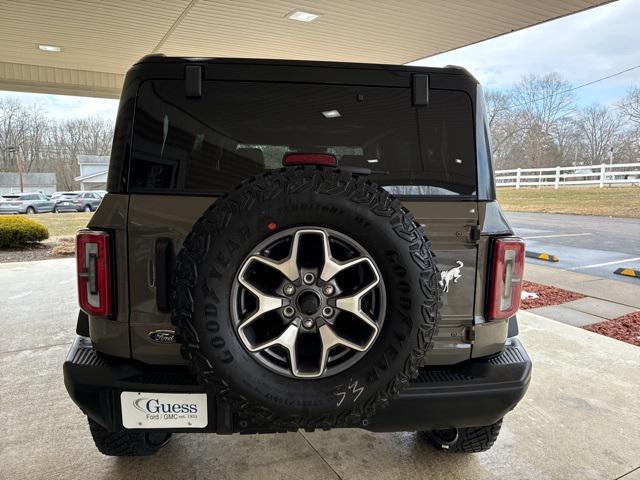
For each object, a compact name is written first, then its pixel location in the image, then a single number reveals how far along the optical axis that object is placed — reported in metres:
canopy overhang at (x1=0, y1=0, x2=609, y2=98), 5.86
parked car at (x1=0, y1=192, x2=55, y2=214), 25.38
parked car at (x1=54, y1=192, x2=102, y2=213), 27.80
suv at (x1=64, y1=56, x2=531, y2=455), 1.57
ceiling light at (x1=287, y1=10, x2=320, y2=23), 6.14
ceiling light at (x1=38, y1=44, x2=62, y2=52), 7.51
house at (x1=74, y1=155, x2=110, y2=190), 47.31
